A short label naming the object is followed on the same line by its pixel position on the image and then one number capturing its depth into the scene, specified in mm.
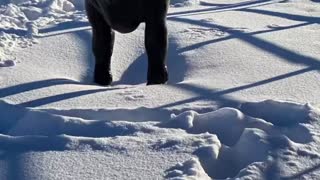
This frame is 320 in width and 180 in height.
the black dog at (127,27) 3201
